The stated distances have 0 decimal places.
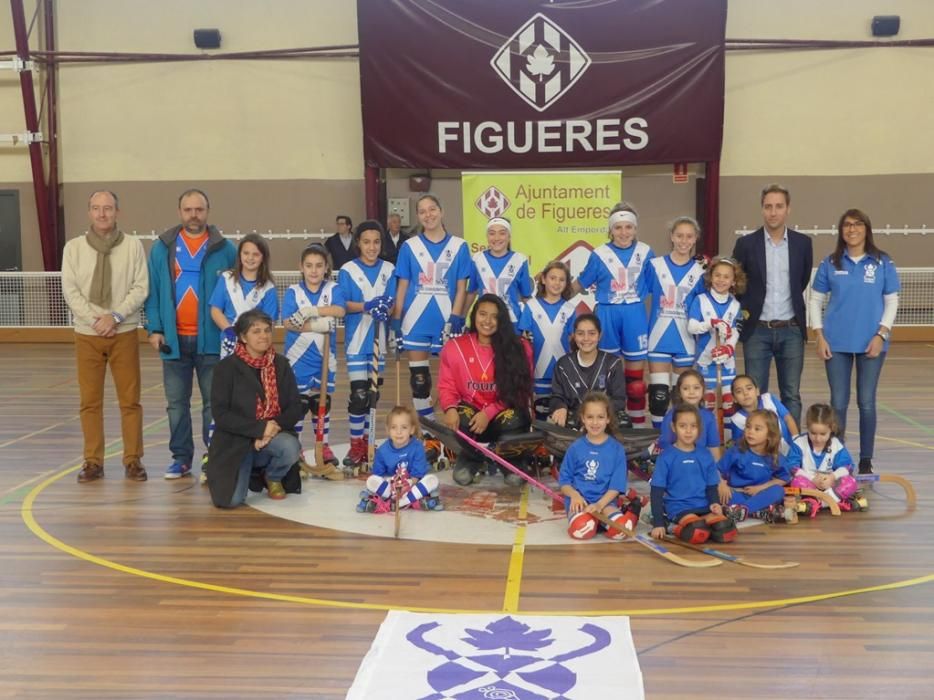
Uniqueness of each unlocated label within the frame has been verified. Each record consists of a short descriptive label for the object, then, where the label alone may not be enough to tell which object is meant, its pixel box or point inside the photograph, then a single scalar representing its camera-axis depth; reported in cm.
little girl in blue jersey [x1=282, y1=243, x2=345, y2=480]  667
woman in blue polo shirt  647
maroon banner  1337
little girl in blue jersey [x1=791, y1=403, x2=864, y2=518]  591
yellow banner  1109
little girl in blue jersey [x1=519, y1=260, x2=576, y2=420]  684
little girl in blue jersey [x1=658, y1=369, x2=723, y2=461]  582
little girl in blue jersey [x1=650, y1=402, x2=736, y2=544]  543
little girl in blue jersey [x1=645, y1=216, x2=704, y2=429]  673
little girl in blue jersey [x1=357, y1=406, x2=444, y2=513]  591
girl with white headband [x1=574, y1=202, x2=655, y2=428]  688
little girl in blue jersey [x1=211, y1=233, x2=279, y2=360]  649
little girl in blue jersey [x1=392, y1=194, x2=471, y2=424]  699
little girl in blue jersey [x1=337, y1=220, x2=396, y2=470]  684
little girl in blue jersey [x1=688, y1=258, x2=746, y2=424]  652
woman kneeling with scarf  604
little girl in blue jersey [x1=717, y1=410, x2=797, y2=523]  575
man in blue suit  664
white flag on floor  356
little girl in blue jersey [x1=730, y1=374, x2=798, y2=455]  612
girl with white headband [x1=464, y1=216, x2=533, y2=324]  704
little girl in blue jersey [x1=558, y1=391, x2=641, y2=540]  549
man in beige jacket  658
